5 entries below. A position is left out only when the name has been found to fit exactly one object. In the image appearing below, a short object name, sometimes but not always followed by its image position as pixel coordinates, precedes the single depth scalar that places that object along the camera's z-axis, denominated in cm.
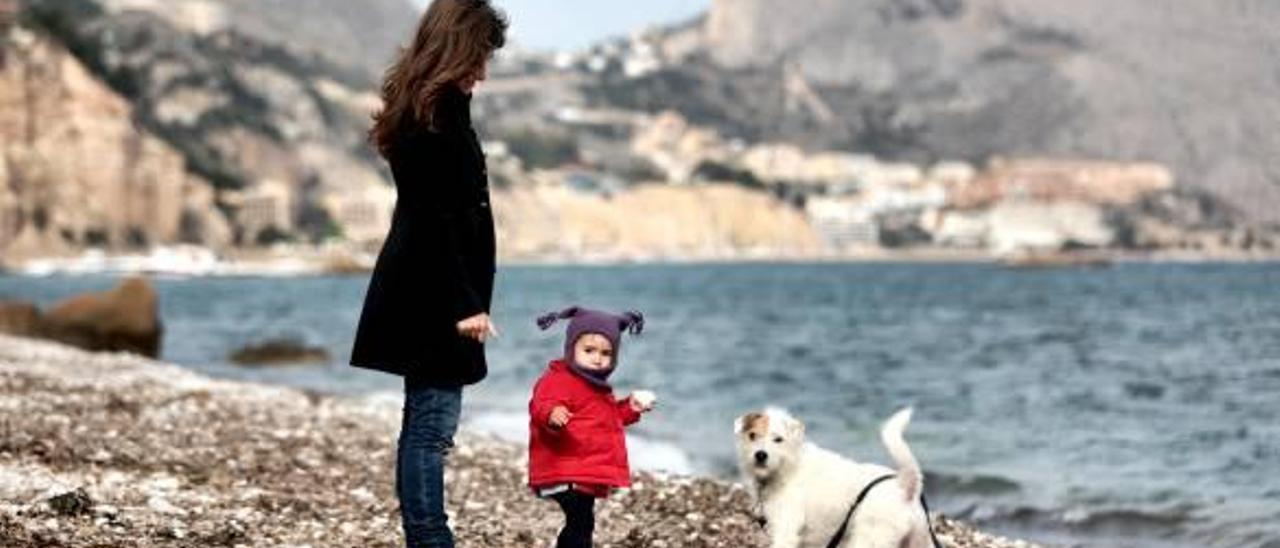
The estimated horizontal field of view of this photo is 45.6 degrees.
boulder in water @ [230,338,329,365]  4497
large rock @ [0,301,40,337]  4159
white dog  764
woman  718
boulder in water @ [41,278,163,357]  3984
